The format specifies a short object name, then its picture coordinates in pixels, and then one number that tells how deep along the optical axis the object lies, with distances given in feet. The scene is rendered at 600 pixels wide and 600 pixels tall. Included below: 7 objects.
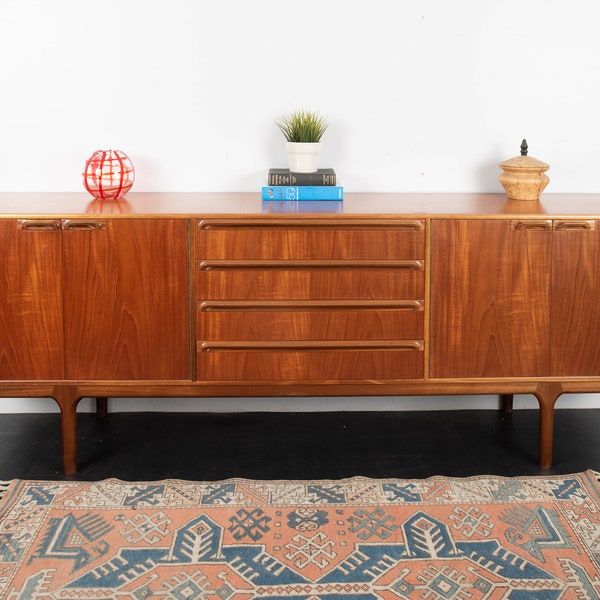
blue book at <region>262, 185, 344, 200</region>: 10.03
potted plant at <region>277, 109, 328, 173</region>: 10.15
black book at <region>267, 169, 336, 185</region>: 10.10
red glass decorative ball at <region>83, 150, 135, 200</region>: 10.04
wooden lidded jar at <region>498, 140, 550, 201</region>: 9.99
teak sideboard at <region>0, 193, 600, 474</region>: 9.09
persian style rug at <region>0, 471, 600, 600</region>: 7.36
